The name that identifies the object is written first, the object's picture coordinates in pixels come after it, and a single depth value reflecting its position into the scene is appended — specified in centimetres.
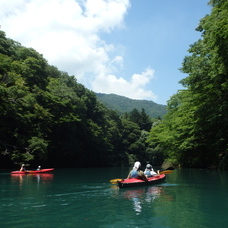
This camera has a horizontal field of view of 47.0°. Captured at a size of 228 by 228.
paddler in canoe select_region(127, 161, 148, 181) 1559
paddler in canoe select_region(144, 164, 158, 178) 1850
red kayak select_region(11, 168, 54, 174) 2502
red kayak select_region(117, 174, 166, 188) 1438
